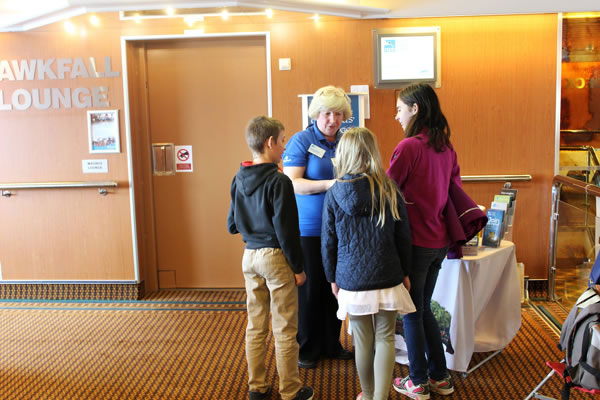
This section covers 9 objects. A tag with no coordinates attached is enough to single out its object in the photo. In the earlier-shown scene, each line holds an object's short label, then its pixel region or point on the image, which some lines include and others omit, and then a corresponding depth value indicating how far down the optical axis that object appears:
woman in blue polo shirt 2.69
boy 2.29
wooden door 4.21
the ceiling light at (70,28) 4.08
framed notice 4.13
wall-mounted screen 3.83
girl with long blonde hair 2.13
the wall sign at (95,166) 4.18
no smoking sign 4.34
